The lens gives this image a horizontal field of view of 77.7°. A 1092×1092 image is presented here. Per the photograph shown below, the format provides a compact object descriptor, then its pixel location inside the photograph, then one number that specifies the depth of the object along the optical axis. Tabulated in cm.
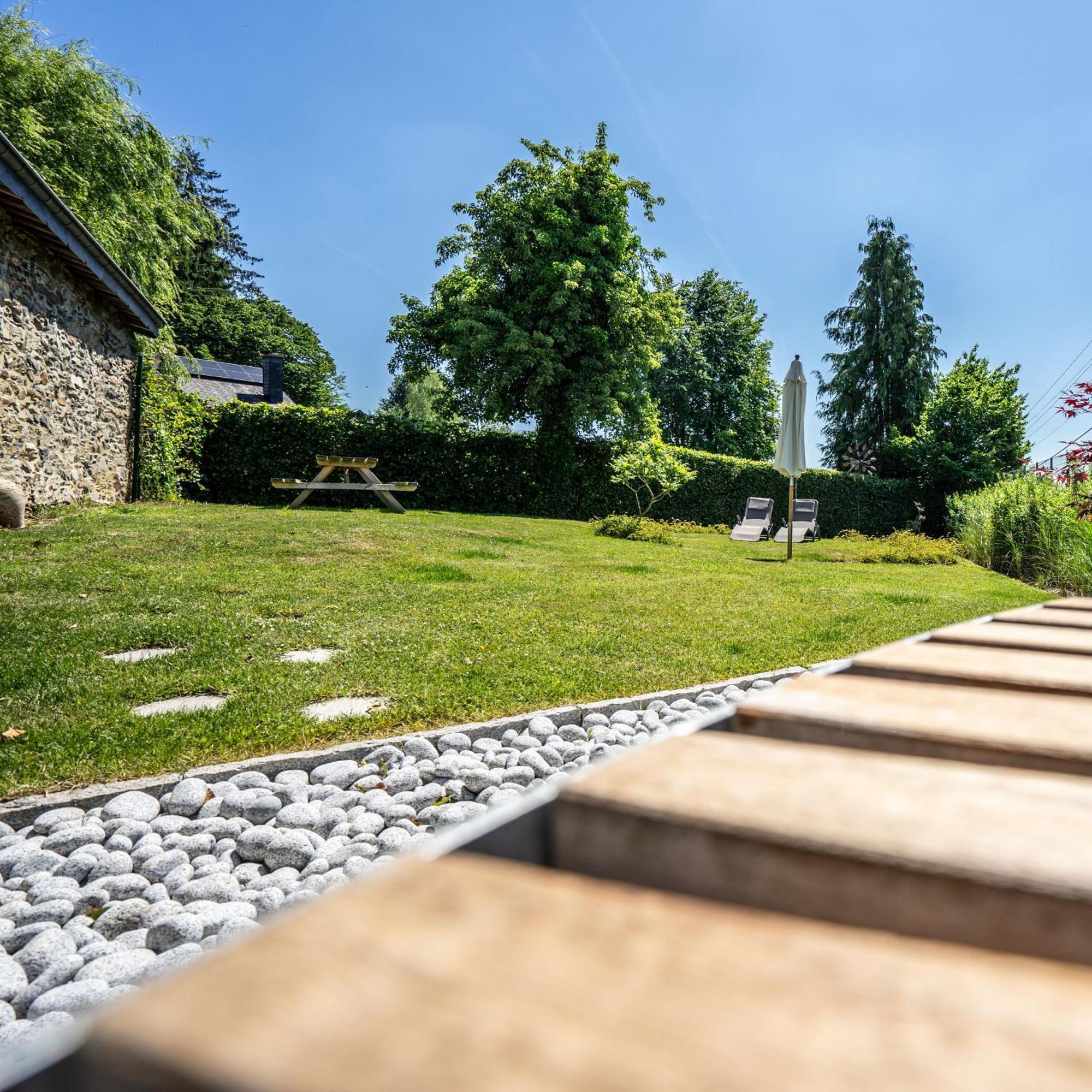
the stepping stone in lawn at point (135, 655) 333
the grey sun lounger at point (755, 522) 1337
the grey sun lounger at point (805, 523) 1423
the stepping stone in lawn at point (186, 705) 278
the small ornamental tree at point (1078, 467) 560
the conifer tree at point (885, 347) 2878
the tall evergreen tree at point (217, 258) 3225
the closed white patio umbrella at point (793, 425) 1016
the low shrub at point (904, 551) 1062
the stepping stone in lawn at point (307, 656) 347
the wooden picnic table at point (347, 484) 1097
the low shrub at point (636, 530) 1094
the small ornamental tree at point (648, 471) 1472
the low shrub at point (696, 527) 1453
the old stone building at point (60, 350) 686
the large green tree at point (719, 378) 2998
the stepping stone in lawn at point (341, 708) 283
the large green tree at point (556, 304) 1655
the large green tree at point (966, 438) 2086
